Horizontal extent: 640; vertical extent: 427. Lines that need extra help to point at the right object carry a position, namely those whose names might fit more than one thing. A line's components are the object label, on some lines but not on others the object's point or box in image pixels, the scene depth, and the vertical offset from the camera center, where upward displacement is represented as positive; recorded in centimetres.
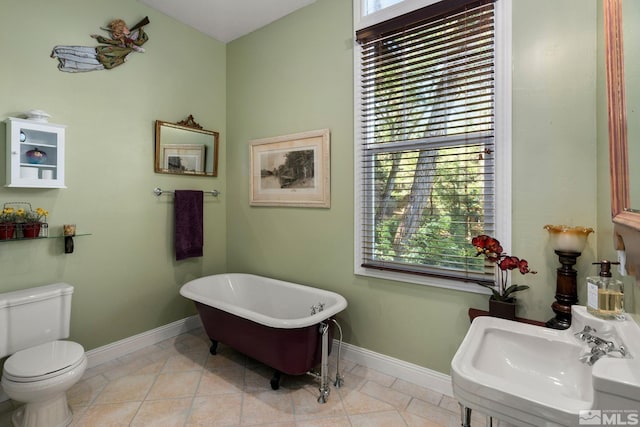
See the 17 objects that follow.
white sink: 74 -51
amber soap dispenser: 109 -29
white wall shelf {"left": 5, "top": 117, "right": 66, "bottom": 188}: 190 +39
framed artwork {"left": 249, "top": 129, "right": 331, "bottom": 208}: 256 +40
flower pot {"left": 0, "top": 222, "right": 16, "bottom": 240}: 186 -10
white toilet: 158 -81
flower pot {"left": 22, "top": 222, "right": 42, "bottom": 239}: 195 -11
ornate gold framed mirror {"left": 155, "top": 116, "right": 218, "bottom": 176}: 277 +63
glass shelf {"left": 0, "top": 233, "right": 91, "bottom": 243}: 193 -16
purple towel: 284 -9
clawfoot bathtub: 196 -76
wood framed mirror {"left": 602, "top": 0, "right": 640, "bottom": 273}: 97 +29
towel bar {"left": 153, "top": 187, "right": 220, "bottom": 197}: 275 +21
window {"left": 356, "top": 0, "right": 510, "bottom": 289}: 186 +47
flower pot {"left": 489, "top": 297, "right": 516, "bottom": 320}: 166 -52
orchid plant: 160 -25
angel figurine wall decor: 221 +126
